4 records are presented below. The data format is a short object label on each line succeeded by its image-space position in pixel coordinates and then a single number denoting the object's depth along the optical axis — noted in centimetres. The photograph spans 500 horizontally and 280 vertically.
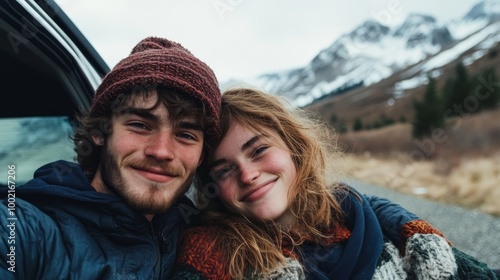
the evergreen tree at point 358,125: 6024
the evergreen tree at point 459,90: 3947
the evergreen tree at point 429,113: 3650
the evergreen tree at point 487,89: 3800
